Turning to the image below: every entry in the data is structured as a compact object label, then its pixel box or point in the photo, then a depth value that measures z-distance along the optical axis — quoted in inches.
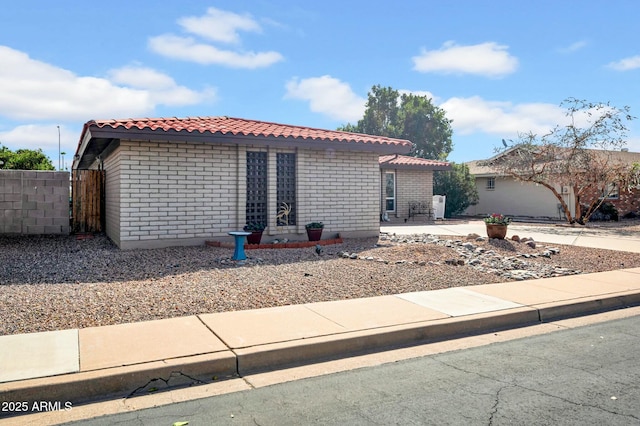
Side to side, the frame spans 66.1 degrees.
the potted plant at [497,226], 520.4
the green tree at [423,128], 1654.8
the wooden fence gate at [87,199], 548.1
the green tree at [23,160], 979.9
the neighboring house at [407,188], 920.3
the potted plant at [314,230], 493.0
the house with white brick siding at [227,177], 424.2
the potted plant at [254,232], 455.2
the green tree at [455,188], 1136.2
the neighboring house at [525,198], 1074.4
